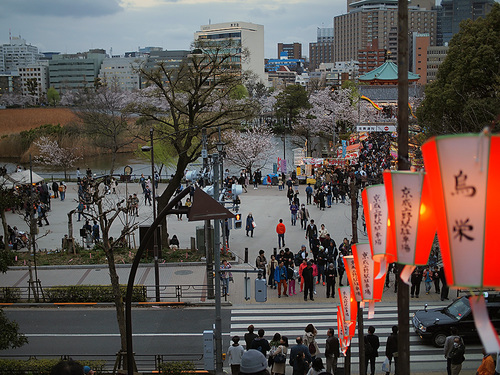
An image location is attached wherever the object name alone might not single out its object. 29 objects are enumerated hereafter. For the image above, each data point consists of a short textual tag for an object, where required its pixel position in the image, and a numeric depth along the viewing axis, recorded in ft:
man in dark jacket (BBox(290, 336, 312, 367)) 42.06
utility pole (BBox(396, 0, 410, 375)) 24.67
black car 51.29
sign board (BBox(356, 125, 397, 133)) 134.97
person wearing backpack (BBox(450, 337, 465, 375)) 42.63
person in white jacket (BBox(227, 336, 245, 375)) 43.55
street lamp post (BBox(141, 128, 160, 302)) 65.82
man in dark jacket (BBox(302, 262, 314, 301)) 63.98
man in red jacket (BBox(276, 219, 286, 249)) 84.12
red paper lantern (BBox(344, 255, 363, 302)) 35.88
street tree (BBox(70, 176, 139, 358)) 45.73
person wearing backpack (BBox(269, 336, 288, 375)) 41.55
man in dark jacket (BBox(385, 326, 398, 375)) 44.01
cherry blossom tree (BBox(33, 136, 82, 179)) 180.65
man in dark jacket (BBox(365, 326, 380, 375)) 44.68
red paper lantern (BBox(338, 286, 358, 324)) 40.01
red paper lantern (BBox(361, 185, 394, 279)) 24.82
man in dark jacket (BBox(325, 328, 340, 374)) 43.75
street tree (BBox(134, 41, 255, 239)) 81.56
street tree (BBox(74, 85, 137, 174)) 166.84
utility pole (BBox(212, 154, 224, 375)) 44.52
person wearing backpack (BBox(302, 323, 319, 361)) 44.34
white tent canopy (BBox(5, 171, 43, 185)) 114.98
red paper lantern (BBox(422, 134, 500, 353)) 16.14
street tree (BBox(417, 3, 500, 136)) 81.00
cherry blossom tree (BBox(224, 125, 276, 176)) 159.43
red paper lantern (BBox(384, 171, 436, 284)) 22.13
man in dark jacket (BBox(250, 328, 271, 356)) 43.75
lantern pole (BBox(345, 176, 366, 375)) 40.19
